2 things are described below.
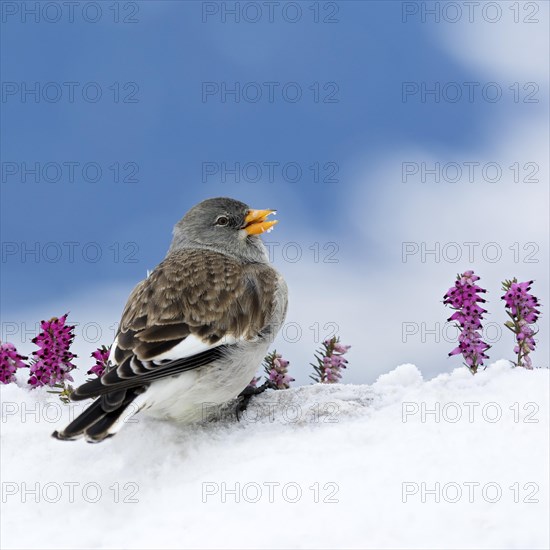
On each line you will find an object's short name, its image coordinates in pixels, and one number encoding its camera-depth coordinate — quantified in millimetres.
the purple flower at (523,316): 12094
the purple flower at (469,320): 11961
